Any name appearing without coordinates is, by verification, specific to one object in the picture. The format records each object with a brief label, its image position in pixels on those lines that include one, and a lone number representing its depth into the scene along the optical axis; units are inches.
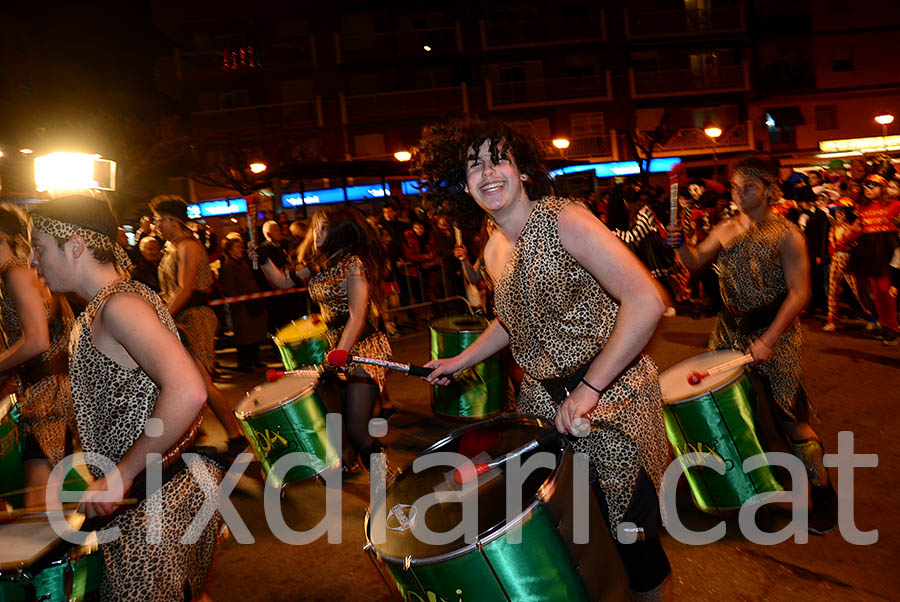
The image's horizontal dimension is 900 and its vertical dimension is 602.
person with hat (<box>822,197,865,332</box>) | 357.7
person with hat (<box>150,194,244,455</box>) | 226.4
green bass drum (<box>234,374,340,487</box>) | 165.0
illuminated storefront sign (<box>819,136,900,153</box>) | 1116.5
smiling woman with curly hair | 78.7
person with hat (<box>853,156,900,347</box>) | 333.4
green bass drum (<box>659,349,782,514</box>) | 129.0
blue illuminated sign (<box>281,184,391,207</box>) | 1146.0
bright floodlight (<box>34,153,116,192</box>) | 306.5
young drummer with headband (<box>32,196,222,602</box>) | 78.9
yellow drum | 209.6
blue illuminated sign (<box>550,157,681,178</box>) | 1253.7
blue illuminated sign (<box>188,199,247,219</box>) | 1286.9
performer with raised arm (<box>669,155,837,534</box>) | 139.8
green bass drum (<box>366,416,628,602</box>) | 67.2
